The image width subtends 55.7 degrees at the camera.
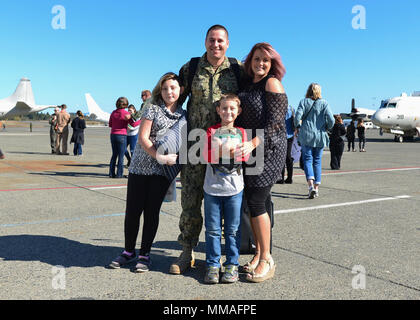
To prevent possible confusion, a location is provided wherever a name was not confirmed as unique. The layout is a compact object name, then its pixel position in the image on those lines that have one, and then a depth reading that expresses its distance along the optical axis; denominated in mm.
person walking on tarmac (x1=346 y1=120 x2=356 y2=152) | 20281
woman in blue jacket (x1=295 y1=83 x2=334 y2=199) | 7172
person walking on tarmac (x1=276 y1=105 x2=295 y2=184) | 8289
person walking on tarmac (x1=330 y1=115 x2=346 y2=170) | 12172
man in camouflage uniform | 3492
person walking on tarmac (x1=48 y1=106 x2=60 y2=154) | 16172
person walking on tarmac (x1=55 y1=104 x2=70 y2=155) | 15720
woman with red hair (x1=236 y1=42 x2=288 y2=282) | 3350
